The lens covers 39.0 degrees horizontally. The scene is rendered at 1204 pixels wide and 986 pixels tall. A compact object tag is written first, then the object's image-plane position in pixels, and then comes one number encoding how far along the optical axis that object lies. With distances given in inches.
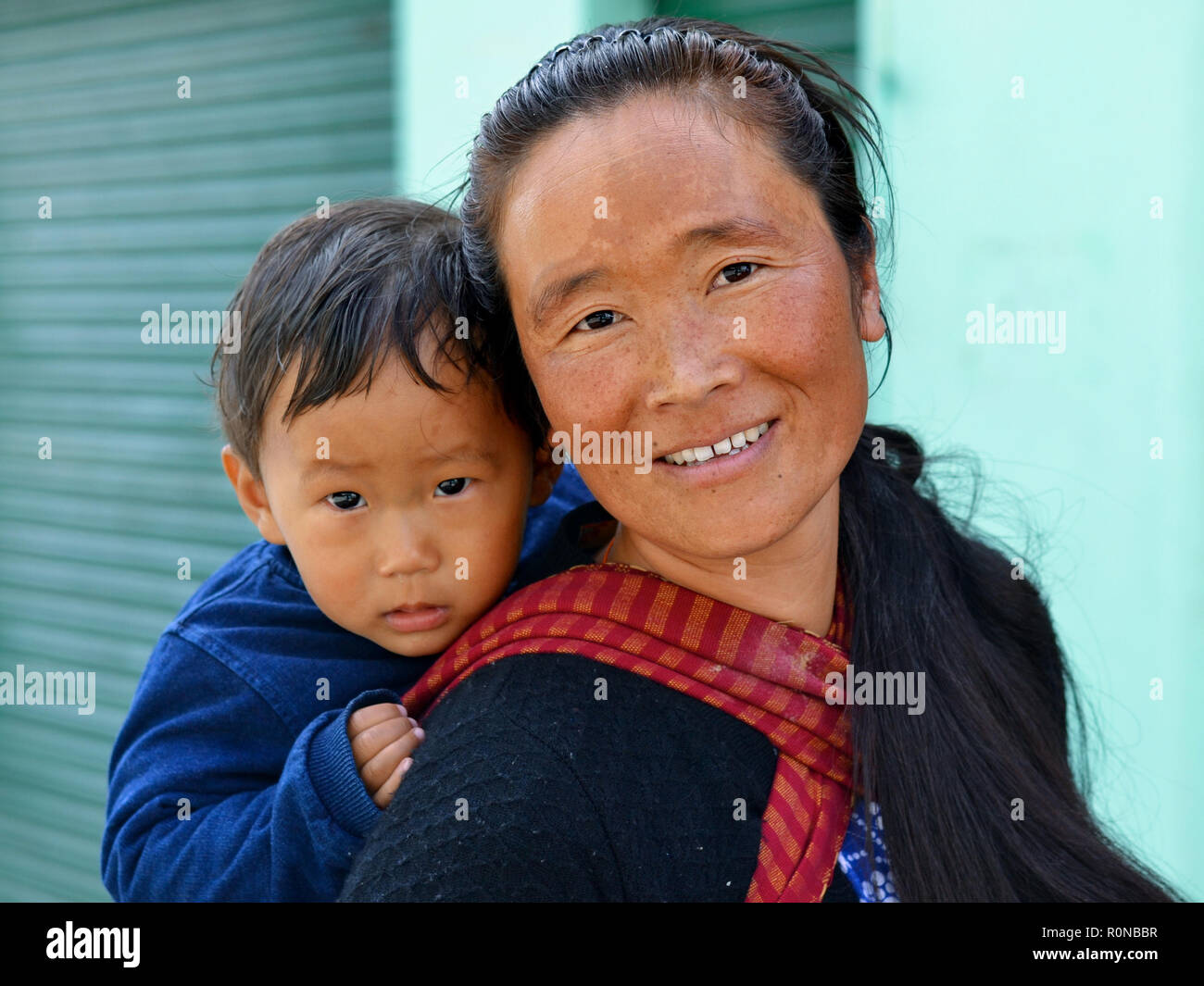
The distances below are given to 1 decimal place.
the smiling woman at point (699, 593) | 26.0
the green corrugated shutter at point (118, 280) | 70.5
